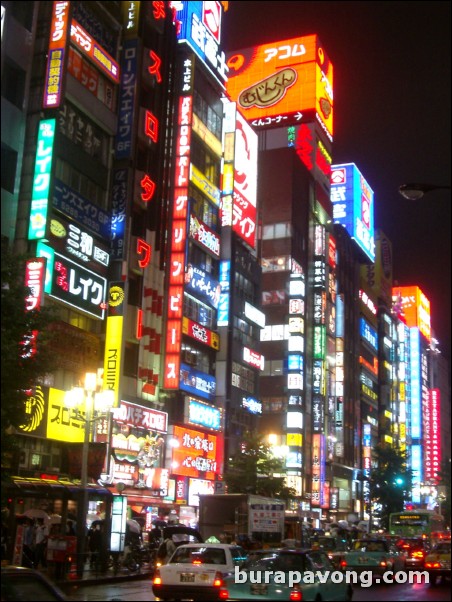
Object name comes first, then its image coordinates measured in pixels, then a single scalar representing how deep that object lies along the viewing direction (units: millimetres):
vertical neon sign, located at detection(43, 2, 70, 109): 38656
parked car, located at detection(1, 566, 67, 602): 7543
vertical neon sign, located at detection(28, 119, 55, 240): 37250
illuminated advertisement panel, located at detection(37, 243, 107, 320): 38250
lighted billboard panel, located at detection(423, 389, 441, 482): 138750
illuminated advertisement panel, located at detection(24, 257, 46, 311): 34531
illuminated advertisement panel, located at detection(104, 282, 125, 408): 40906
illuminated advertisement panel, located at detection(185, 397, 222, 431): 53000
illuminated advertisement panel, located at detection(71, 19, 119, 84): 41688
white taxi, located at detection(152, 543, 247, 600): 18531
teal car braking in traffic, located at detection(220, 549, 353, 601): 16125
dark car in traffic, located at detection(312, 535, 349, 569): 36750
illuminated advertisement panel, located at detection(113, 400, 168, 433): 44000
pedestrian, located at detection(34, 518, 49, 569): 28375
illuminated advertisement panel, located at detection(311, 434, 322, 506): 78244
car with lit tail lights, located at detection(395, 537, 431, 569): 35125
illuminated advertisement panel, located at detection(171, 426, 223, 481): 51275
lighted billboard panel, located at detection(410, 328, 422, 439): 134000
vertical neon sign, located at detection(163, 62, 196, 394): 49562
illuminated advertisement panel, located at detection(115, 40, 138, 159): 45119
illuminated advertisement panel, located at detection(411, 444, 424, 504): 130875
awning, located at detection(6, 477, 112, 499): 27448
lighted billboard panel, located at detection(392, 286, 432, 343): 149000
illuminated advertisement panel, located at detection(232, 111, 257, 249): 62438
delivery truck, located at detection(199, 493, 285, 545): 37750
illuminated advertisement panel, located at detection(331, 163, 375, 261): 110188
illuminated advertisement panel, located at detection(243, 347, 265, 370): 62906
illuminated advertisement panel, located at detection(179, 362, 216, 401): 52438
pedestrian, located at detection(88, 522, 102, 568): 30594
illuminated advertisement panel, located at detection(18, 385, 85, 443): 36750
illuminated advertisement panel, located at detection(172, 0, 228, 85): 57969
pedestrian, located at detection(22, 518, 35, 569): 28344
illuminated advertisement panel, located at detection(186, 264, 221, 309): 54625
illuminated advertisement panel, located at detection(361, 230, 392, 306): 117688
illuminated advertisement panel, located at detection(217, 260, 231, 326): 59594
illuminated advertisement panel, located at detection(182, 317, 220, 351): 53269
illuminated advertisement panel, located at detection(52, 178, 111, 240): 39562
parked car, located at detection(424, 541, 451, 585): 29344
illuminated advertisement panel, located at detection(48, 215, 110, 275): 38969
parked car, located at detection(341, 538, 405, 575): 27641
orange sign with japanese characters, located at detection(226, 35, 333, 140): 95312
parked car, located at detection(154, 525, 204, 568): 30009
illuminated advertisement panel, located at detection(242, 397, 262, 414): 62309
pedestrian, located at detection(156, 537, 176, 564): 27812
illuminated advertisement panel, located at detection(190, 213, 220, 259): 55594
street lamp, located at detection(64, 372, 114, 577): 28094
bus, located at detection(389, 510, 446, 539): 55219
